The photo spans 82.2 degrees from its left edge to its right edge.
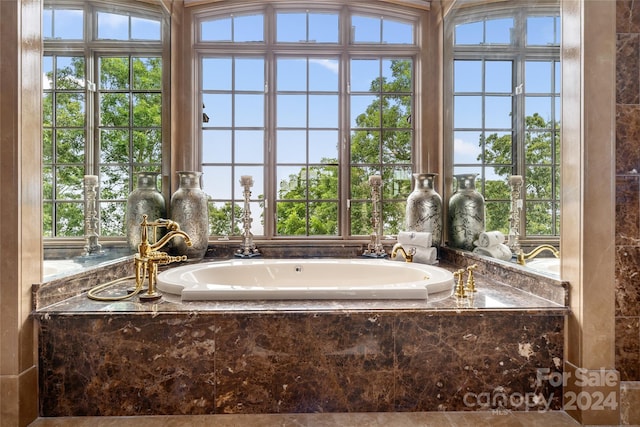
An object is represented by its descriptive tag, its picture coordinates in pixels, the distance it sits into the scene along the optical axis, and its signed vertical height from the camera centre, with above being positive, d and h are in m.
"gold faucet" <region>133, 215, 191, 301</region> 1.67 -0.26
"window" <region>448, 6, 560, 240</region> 1.69 +0.54
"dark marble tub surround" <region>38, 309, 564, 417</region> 1.45 -0.61
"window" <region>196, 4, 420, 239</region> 2.84 +0.71
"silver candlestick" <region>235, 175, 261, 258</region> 2.66 -0.15
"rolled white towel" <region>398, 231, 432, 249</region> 2.48 -0.22
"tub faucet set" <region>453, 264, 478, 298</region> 1.68 -0.38
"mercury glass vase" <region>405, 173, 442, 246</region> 2.61 -0.02
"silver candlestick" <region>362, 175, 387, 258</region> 2.67 -0.13
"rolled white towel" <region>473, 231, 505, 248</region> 2.12 -0.19
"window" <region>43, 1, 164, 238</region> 1.69 +0.57
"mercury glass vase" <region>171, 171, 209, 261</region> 2.51 -0.05
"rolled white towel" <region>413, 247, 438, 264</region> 2.49 -0.33
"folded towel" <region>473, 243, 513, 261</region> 2.02 -0.26
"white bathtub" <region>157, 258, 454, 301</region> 1.57 -0.38
